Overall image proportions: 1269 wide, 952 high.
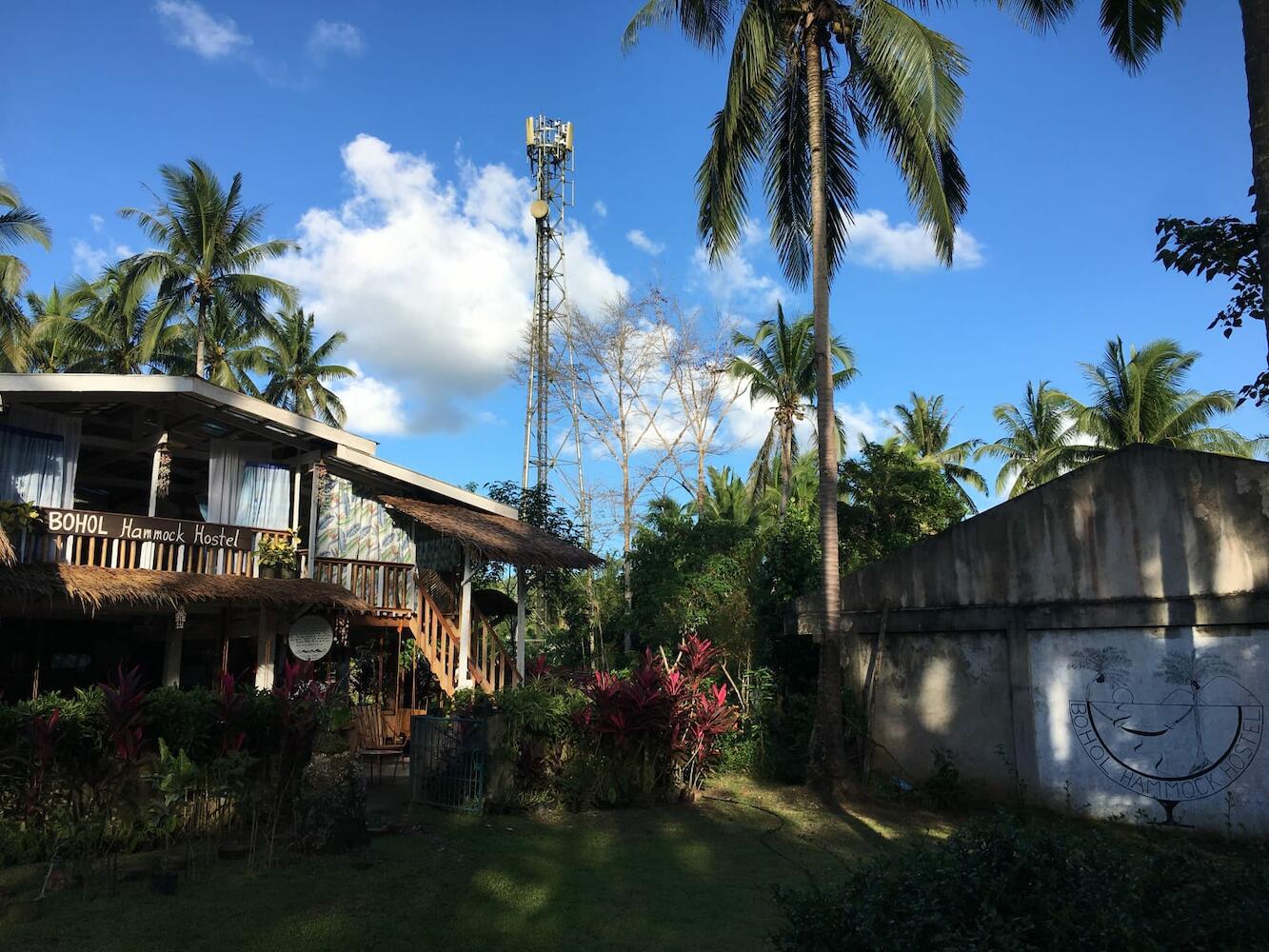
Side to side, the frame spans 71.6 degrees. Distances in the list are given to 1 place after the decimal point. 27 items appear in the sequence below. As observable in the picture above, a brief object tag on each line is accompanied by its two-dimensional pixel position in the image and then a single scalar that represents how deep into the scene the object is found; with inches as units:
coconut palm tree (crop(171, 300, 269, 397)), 1196.5
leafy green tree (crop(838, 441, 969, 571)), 794.8
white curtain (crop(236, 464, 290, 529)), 557.0
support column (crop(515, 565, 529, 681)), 605.9
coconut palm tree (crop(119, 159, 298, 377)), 1056.2
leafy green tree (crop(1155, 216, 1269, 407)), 315.3
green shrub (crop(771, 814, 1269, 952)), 126.0
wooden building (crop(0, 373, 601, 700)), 473.7
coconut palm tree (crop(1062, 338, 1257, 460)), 1037.2
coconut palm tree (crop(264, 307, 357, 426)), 1509.6
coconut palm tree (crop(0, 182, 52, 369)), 967.0
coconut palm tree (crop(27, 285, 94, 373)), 1175.0
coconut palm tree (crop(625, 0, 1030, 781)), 475.2
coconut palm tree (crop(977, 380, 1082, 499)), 1311.5
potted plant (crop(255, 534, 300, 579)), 547.2
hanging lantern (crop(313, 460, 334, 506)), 580.1
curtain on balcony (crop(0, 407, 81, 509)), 472.7
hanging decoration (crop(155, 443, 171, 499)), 533.3
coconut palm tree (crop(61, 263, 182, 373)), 1165.7
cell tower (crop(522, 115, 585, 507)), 1120.2
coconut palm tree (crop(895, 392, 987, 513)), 1403.8
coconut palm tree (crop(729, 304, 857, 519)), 1115.9
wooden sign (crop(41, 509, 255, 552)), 472.4
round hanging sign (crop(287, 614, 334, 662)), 506.3
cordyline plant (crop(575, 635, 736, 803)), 428.5
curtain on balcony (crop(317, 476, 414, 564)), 592.1
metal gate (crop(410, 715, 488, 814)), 402.0
